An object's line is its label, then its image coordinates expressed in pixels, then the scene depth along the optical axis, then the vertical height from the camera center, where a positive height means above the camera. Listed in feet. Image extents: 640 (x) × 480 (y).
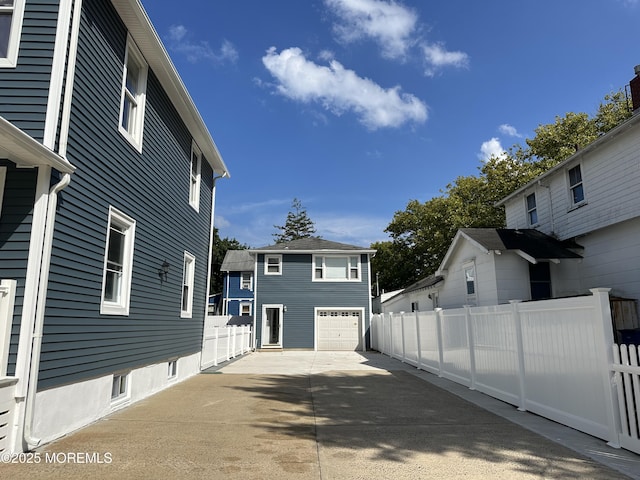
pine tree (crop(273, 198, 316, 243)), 180.75 +37.66
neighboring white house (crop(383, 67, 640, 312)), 34.53 +7.10
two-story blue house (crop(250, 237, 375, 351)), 67.77 +2.80
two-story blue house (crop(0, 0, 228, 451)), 14.85 +4.69
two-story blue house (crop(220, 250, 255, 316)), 102.68 +6.53
